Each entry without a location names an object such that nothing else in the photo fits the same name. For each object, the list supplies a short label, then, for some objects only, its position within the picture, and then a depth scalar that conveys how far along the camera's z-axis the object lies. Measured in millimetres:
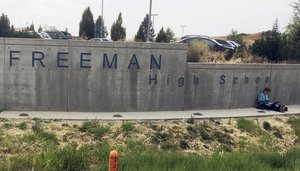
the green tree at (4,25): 27181
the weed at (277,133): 11266
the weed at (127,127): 9820
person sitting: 13155
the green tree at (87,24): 45375
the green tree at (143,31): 39219
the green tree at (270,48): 17734
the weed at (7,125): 9281
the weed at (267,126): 11562
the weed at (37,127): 9141
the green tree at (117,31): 41281
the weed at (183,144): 9570
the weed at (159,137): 9573
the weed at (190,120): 10959
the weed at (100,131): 9348
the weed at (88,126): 9547
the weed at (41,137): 8531
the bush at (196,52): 16031
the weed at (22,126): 9271
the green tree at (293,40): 17953
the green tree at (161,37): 24178
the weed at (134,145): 8766
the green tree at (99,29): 50394
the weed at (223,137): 10277
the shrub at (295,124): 11722
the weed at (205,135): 10219
